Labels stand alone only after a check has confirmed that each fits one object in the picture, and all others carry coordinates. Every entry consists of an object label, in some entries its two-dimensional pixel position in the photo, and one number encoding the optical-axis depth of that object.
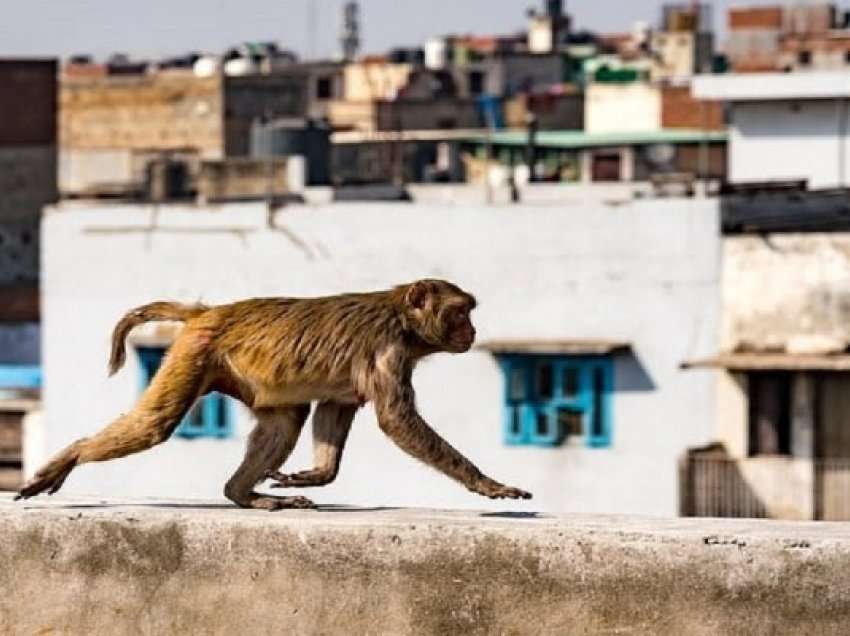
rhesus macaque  7.89
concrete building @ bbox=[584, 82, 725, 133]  51.00
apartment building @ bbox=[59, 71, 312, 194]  52.97
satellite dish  41.97
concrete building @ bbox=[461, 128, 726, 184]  40.84
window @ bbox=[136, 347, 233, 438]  22.84
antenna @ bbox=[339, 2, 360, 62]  77.25
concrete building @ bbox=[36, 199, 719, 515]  21.52
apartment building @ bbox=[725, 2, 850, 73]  57.28
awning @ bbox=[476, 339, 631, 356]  21.67
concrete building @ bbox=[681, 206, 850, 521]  21.11
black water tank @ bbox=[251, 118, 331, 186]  38.72
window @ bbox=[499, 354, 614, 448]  22.02
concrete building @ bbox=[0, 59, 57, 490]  33.75
